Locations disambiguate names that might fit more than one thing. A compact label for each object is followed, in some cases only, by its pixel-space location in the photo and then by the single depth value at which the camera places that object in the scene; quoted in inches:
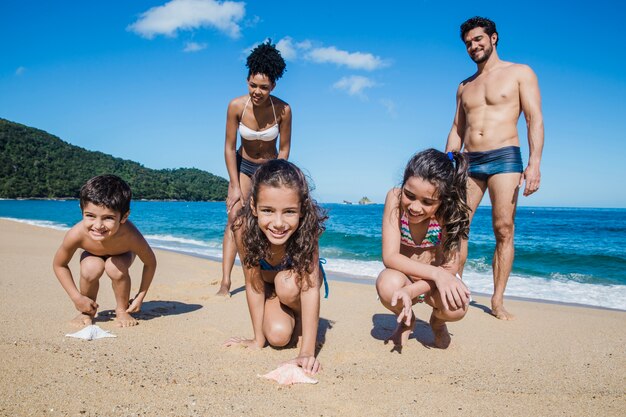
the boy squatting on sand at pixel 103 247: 111.0
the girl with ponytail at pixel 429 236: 100.0
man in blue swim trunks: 146.4
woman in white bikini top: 159.6
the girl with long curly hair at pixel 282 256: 94.0
